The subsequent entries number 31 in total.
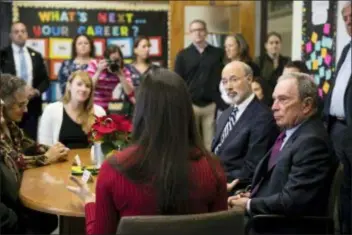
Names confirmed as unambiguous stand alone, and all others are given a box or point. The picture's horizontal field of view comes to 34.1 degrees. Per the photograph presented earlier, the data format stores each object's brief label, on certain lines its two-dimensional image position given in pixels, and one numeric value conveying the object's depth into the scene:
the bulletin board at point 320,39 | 5.14
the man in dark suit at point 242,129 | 3.18
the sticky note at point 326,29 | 5.20
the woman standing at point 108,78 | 5.20
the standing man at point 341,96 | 3.85
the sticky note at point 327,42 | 5.17
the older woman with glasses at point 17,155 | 2.71
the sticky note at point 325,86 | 5.20
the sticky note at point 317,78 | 5.35
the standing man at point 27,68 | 5.41
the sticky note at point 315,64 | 5.39
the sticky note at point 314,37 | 5.41
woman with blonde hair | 3.81
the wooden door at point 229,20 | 6.58
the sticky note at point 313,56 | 5.42
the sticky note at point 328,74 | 5.16
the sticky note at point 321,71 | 5.27
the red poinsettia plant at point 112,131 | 2.95
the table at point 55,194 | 2.34
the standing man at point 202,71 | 5.79
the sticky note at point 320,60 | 5.30
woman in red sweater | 1.78
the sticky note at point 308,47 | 5.52
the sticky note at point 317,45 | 5.35
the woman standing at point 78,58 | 5.39
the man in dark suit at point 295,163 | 2.56
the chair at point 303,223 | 2.60
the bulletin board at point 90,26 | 6.62
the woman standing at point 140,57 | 5.54
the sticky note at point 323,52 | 5.25
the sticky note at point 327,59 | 5.17
